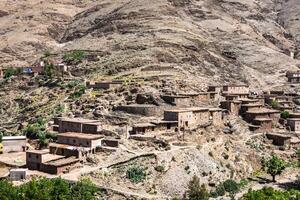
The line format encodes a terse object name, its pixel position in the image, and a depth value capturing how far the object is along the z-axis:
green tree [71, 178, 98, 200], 48.08
